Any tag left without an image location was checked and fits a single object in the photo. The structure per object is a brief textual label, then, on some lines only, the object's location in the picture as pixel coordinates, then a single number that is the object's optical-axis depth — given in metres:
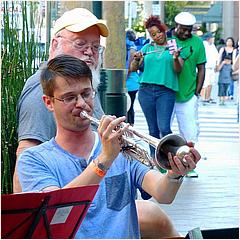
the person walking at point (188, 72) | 13.05
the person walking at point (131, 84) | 17.23
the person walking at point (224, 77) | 31.22
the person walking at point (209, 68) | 30.34
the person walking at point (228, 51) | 31.53
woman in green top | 12.87
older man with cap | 5.30
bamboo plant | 6.33
